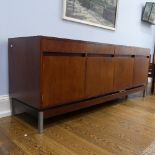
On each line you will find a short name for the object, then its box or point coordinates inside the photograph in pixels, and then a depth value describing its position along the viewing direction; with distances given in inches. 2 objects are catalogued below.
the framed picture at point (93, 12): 84.9
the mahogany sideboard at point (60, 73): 56.4
